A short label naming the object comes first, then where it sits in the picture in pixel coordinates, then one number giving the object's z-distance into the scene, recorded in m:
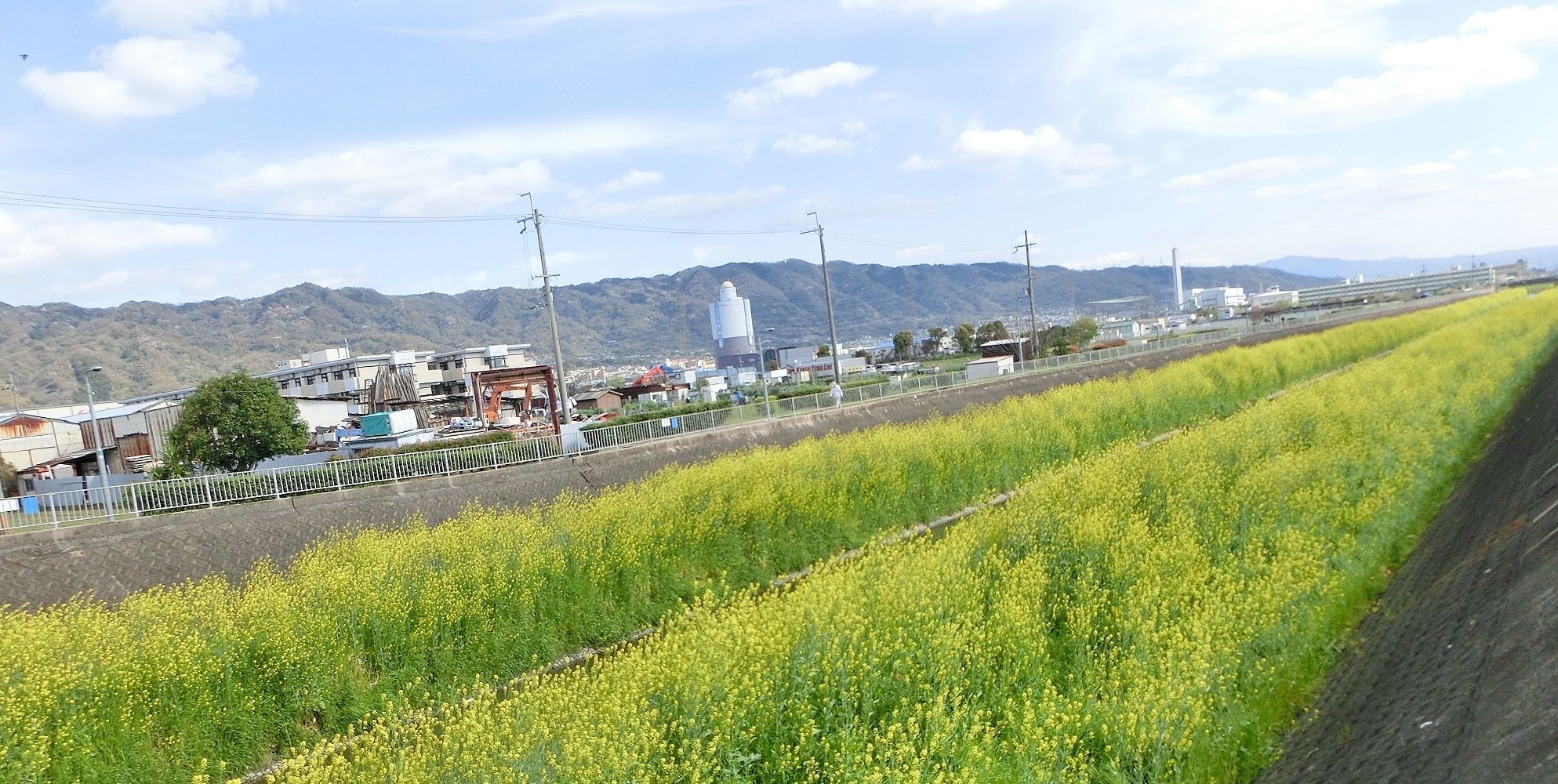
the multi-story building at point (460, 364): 71.94
